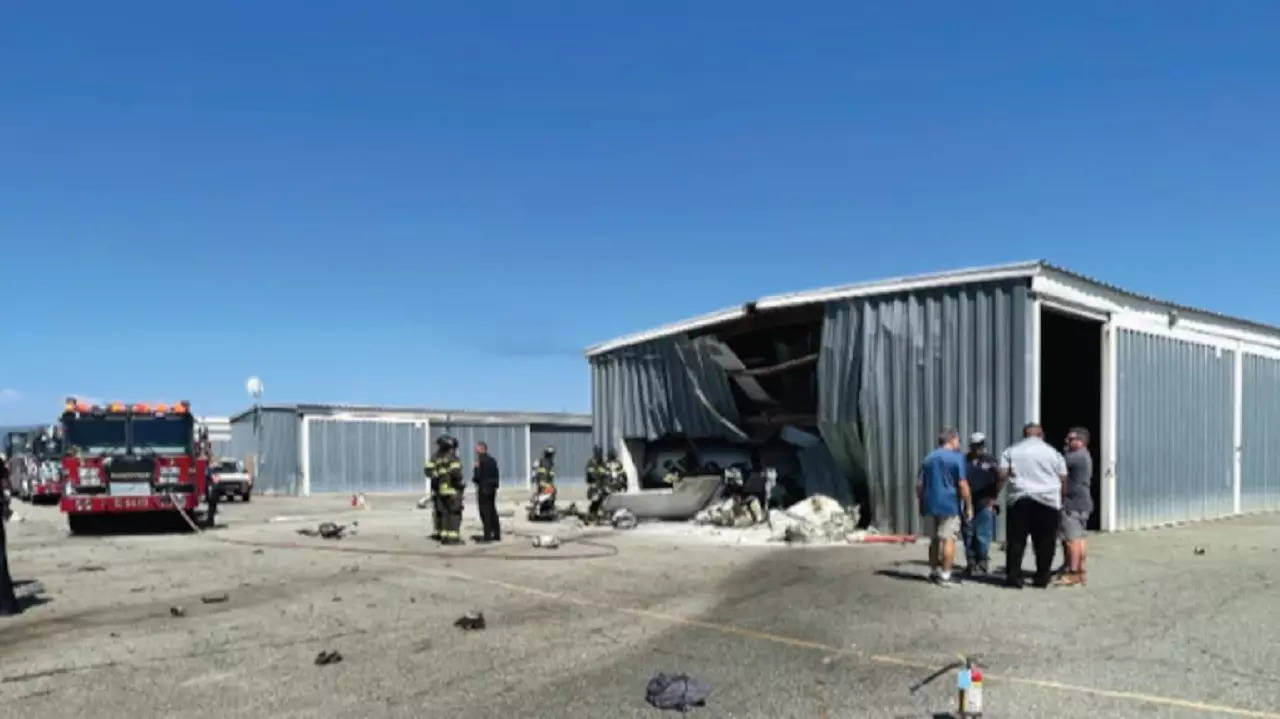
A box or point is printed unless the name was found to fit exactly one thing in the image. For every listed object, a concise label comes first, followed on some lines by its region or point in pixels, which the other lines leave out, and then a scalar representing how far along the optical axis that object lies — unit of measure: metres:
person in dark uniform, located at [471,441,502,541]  16.53
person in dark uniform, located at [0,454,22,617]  9.90
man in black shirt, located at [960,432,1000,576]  11.75
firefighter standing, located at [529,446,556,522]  21.39
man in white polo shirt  10.59
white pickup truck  33.75
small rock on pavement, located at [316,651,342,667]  7.68
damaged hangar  15.83
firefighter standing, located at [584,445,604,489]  21.34
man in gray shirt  10.95
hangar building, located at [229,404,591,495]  39.12
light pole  40.84
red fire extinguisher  5.68
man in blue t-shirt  10.98
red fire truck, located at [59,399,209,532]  18.62
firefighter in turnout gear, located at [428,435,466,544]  16.34
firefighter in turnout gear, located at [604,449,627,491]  21.58
